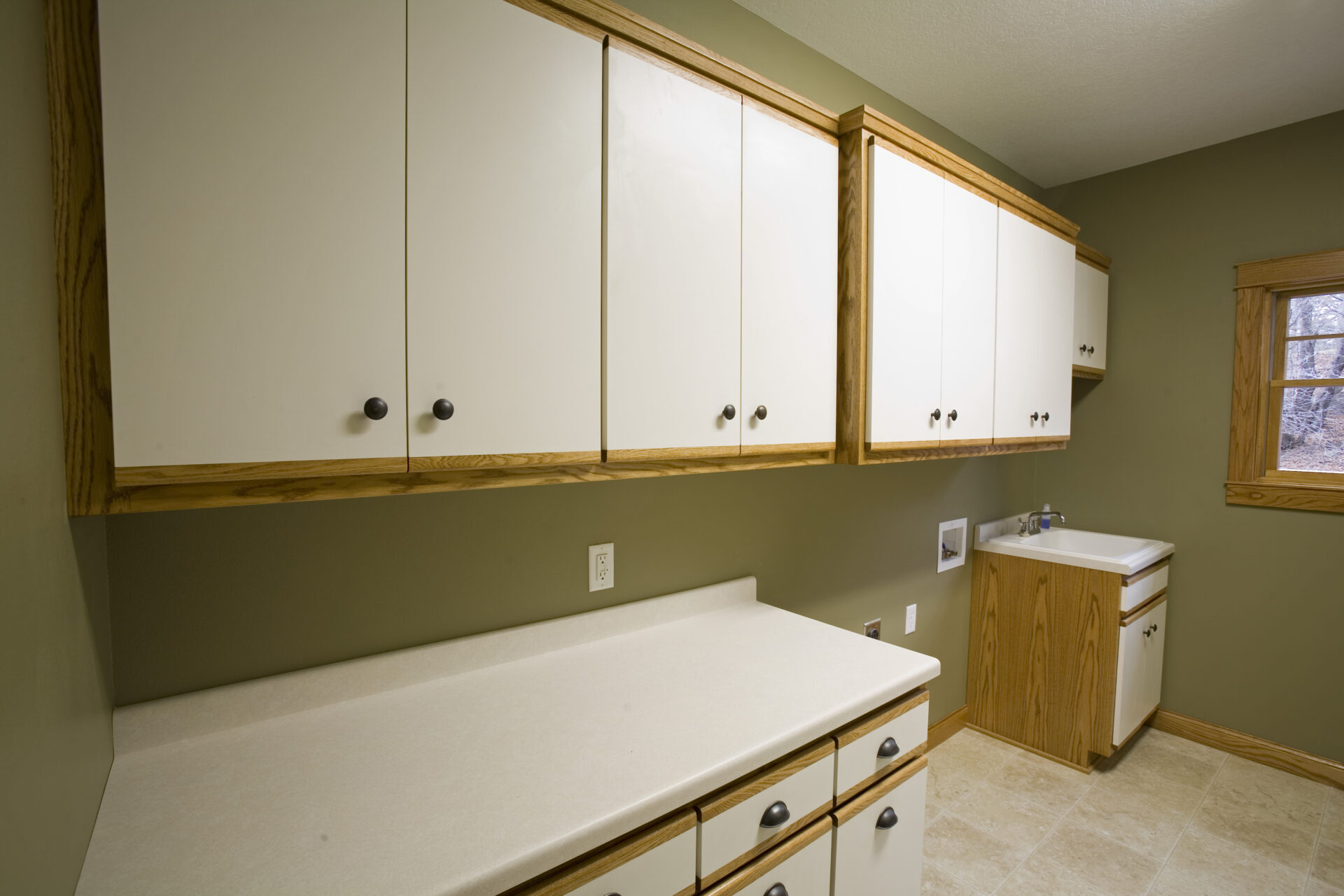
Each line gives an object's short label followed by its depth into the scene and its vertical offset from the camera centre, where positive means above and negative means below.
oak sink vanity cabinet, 2.44 -0.90
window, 2.52 +0.21
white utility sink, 2.46 -0.53
